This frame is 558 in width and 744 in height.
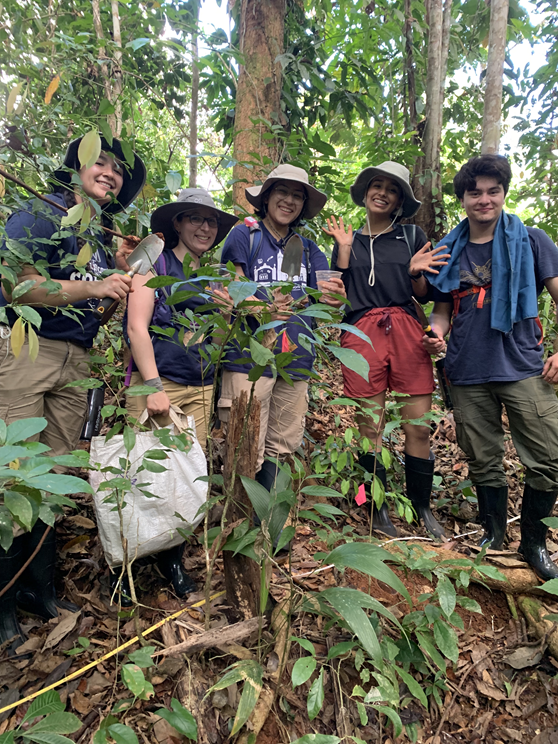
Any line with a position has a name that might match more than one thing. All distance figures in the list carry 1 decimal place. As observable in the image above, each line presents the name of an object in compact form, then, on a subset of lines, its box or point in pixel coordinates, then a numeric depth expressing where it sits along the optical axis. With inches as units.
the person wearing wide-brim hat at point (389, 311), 121.5
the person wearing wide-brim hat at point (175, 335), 98.0
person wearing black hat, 83.7
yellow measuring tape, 70.0
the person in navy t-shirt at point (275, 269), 113.0
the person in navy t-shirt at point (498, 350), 105.9
